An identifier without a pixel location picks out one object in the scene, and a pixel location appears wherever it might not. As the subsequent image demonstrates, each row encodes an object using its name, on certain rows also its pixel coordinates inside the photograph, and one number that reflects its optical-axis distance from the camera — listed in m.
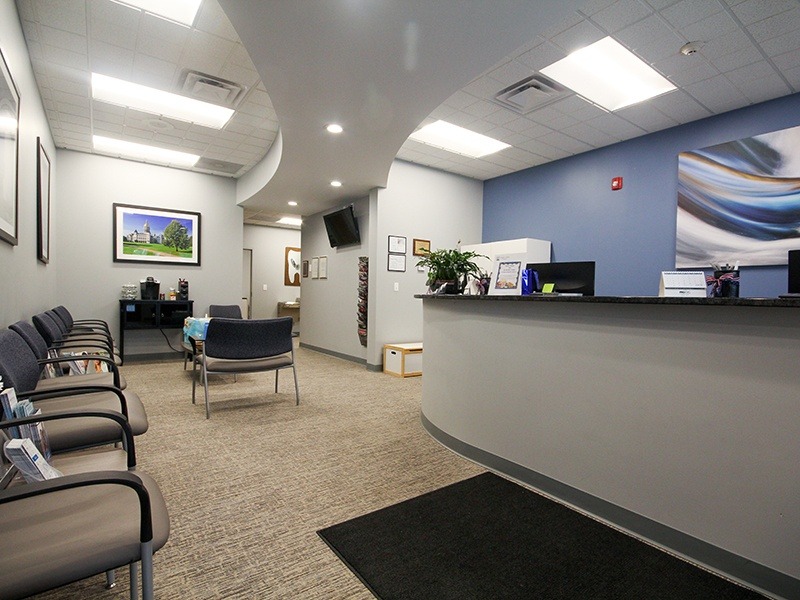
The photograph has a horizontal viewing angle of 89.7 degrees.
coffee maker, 5.95
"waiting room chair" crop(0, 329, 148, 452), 1.69
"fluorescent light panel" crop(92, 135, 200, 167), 5.33
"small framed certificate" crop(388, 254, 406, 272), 5.88
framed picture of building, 5.92
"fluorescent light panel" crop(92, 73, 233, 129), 3.95
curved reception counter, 1.50
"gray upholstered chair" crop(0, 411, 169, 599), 0.89
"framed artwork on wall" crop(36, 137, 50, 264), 3.72
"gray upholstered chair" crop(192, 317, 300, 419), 3.45
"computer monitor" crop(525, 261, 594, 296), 3.10
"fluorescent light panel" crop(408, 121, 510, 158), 4.86
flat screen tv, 6.20
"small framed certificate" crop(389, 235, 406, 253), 5.86
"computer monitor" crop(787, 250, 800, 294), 2.17
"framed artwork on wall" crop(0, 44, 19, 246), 2.29
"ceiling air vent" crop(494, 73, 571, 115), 3.67
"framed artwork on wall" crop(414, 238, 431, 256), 6.09
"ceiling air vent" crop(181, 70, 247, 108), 3.63
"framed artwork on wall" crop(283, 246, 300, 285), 10.34
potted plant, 3.23
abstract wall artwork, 3.75
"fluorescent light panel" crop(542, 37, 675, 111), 3.35
